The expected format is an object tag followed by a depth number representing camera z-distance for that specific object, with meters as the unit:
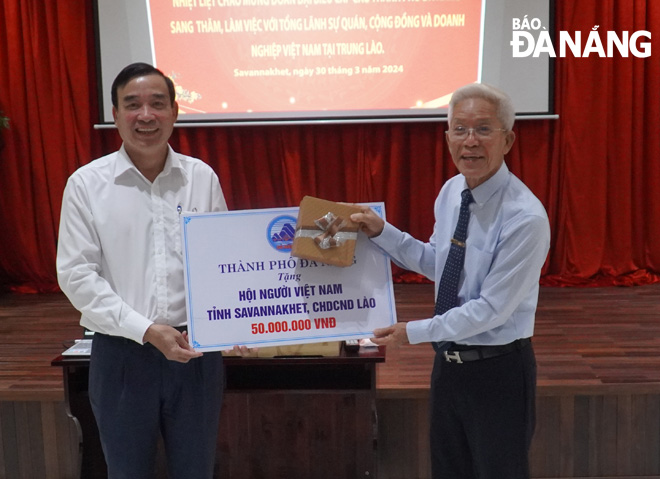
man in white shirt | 1.76
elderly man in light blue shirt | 1.75
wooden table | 2.67
